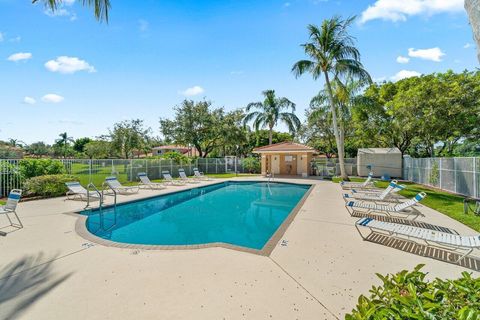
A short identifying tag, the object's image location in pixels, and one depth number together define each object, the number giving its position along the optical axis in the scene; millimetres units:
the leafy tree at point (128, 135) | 33906
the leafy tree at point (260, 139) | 42625
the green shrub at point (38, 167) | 11203
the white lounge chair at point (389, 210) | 7266
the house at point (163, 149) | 56062
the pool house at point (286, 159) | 23750
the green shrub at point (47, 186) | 10711
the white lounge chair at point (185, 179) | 18433
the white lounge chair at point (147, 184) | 14812
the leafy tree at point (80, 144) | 69438
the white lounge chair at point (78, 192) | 10364
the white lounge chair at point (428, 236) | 4273
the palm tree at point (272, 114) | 27578
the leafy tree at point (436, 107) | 13578
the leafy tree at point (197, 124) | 28828
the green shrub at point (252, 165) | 26750
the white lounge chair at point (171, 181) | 16891
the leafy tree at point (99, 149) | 36772
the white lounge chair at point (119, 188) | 11964
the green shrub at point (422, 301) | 1307
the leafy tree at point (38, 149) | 68569
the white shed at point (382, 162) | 21203
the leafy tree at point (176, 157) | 22297
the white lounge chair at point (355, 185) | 12936
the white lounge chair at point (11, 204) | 6290
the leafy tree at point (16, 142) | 66212
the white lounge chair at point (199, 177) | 20233
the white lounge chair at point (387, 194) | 9188
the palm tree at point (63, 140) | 69188
